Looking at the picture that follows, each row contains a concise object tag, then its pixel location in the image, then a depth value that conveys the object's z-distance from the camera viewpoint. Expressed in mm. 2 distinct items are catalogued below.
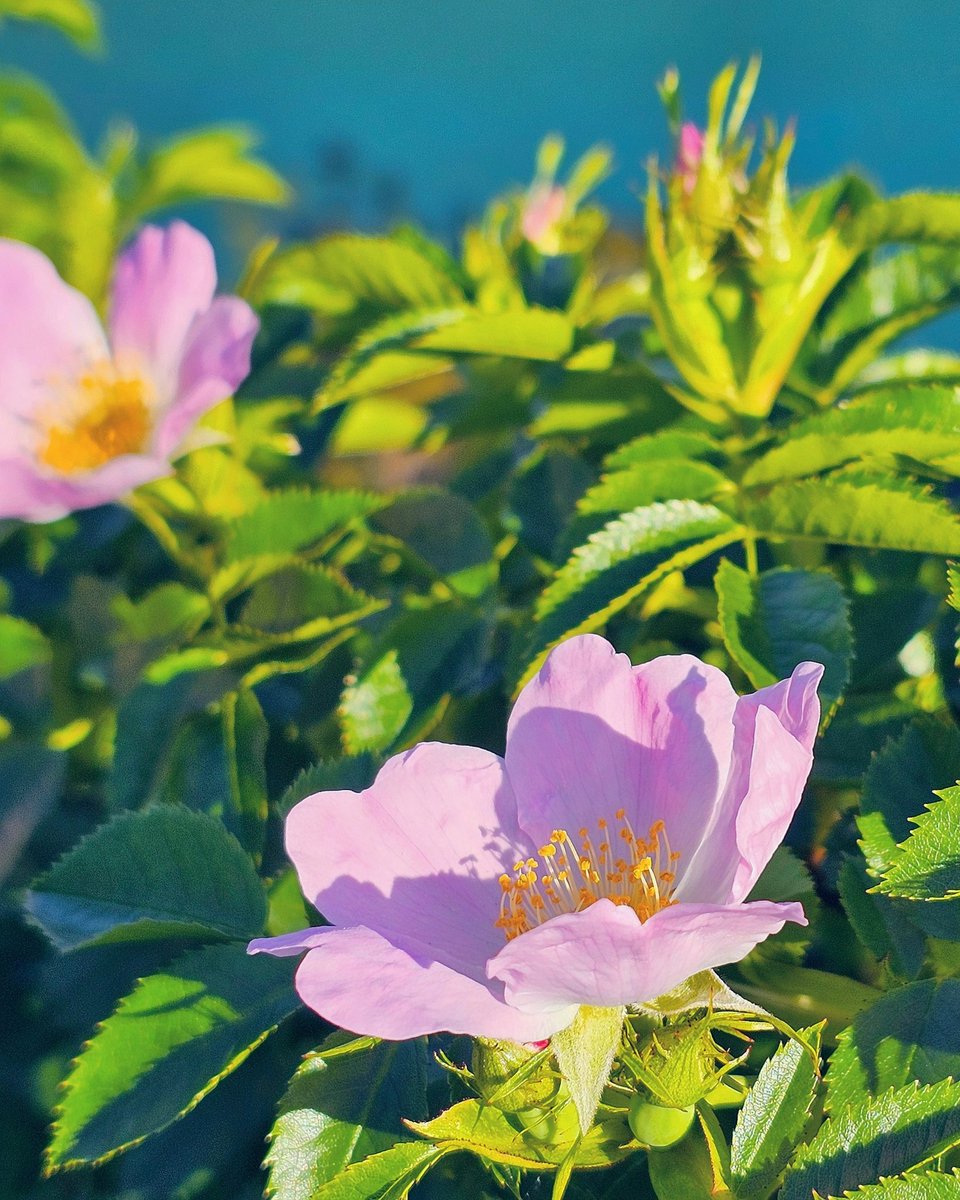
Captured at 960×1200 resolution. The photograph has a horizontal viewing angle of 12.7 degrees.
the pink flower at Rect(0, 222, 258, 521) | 501
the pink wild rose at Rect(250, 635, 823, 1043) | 404
